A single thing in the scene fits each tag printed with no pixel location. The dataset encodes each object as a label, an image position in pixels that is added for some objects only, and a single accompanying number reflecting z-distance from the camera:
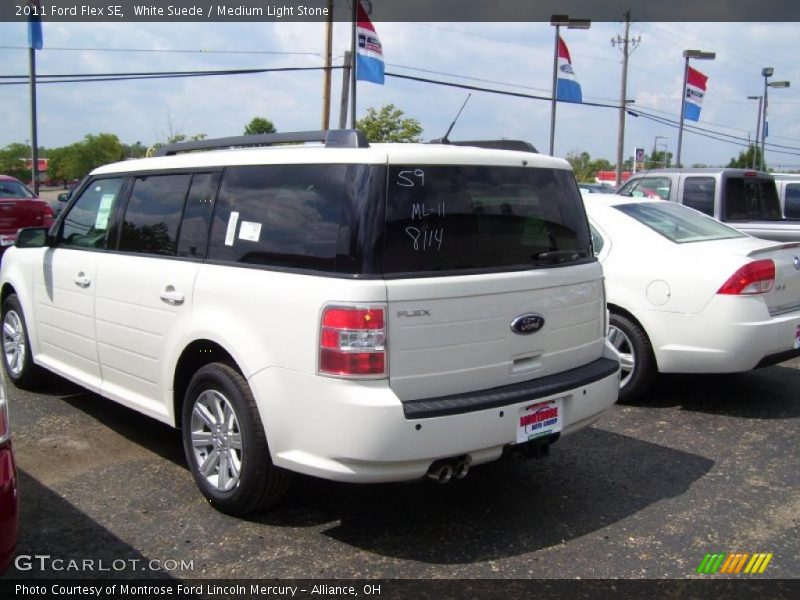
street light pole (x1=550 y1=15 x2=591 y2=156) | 21.97
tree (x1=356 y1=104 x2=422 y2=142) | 29.72
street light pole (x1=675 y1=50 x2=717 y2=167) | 25.95
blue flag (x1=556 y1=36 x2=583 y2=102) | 22.27
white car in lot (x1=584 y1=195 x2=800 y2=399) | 5.33
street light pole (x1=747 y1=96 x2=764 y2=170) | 41.87
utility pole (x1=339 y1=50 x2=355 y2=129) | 18.03
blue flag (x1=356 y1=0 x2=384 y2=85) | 17.17
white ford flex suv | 3.19
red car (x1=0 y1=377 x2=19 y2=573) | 2.51
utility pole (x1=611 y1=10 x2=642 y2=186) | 30.42
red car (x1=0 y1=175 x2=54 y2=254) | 12.43
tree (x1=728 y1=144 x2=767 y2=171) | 50.91
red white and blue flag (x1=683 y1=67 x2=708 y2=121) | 25.72
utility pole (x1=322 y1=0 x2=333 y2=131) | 21.34
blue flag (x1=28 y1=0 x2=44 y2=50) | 19.03
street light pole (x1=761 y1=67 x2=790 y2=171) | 34.50
